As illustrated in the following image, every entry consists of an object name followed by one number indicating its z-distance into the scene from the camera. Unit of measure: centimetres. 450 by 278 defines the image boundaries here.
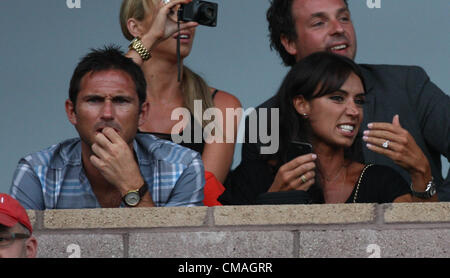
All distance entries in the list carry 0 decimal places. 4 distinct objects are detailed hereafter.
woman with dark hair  920
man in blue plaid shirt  899
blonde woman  1036
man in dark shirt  995
